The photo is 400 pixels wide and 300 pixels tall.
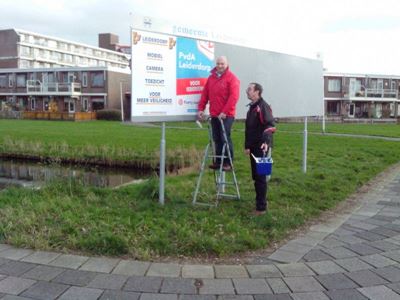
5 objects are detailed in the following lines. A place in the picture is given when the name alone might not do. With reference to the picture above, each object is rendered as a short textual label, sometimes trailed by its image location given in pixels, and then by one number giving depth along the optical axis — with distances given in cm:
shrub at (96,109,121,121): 4581
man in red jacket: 593
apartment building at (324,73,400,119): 6100
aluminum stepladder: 614
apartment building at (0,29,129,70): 7744
